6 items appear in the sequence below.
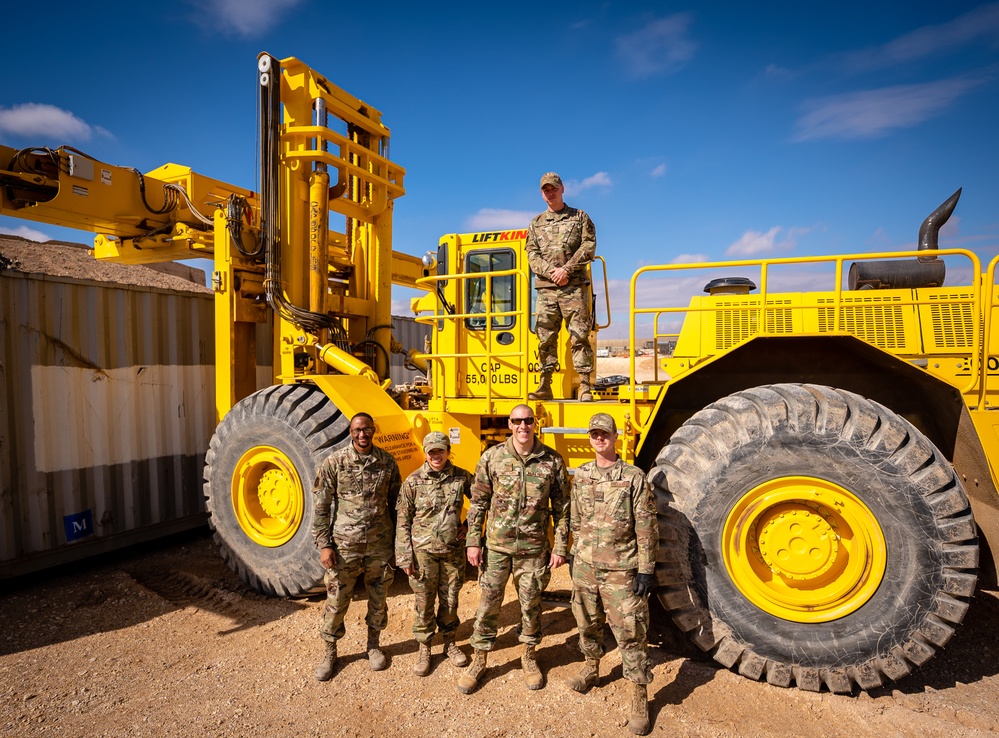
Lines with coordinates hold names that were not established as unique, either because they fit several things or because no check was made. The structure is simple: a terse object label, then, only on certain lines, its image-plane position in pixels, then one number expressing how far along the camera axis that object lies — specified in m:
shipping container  5.28
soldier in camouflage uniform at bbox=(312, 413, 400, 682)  3.98
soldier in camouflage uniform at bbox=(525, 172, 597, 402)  4.71
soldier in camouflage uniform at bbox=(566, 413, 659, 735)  3.38
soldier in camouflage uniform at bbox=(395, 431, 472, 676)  3.95
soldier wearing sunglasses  3.77
